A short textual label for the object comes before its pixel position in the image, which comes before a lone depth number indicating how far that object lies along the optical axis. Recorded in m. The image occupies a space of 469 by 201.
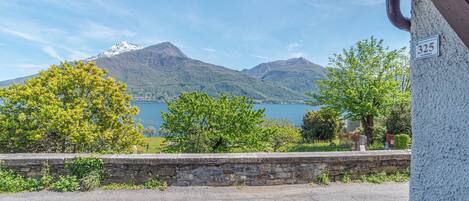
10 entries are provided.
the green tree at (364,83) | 16.42
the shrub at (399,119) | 16.36
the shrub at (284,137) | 14.32
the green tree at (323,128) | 21.50
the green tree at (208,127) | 7.97
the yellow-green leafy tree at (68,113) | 7.14
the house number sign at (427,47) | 1.86
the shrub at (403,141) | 13.89
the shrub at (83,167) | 4.75
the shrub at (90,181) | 4.59
